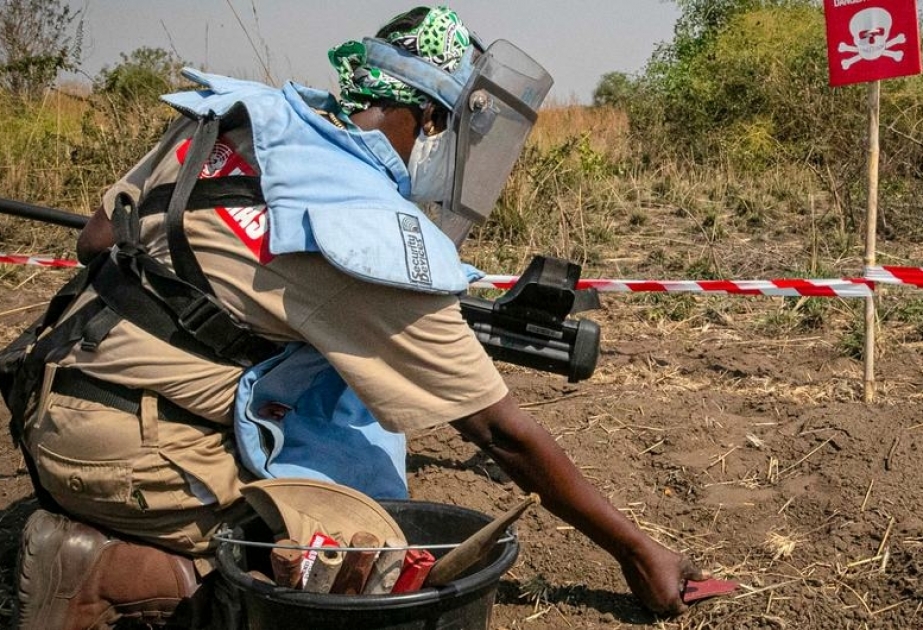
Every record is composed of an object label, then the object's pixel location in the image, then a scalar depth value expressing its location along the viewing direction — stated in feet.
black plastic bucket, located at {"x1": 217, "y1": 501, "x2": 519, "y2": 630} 6.62
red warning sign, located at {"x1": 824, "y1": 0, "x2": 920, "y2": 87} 13.97
